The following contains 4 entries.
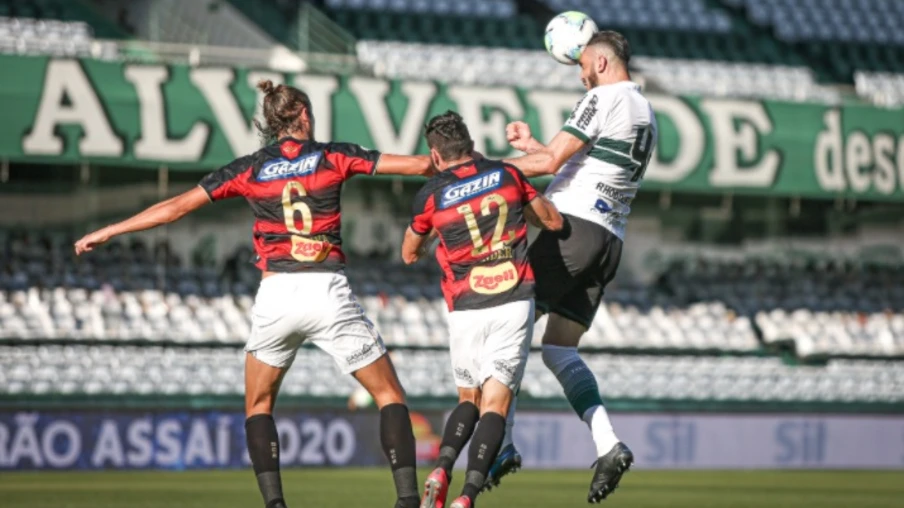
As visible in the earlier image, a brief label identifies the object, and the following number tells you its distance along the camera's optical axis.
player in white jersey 16.08
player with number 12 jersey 15.06
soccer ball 16.67
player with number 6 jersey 14.71
